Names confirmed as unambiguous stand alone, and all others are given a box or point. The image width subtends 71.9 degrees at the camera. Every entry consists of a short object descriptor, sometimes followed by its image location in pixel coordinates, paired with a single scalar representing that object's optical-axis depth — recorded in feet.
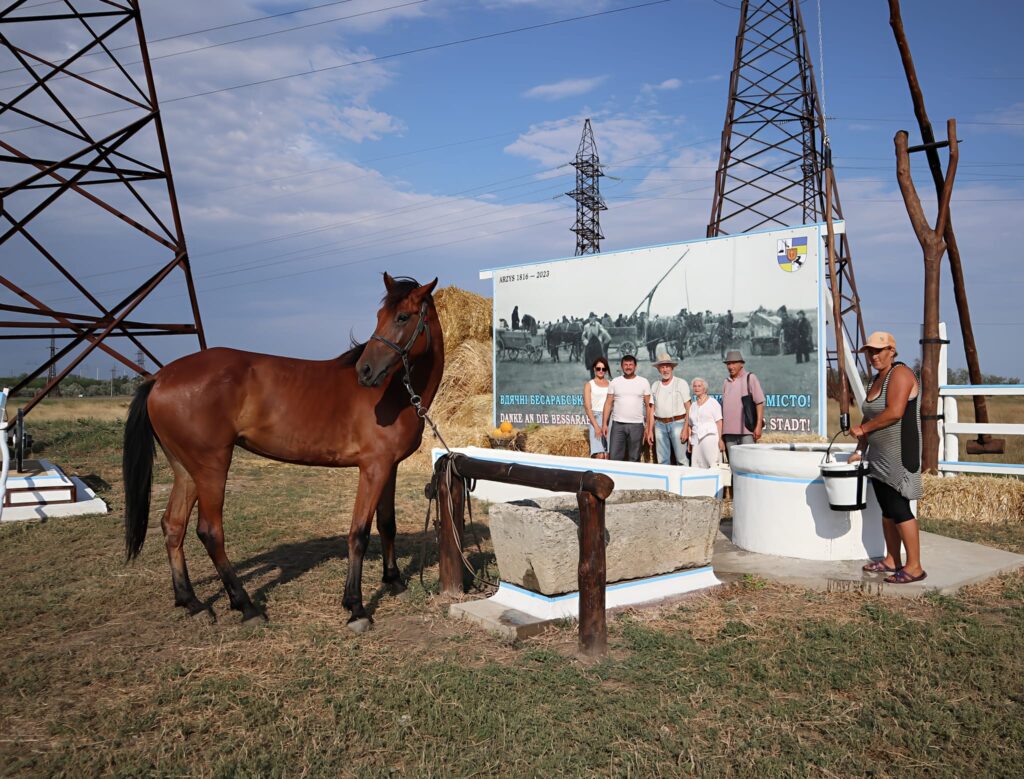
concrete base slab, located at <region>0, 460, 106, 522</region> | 25.91
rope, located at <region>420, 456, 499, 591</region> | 15.79
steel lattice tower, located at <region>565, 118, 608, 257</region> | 137.08
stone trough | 13.74
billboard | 30.17
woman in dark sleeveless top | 15.58
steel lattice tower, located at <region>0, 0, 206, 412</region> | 30.14
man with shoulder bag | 24.18
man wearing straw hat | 25.27
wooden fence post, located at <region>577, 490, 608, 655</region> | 12.19
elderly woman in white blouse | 23.91
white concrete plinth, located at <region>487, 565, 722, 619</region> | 13.94
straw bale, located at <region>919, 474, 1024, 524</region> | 24.08
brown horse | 14.79
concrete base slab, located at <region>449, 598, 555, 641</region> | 13.15
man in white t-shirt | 25.44
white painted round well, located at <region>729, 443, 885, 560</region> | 17.90
